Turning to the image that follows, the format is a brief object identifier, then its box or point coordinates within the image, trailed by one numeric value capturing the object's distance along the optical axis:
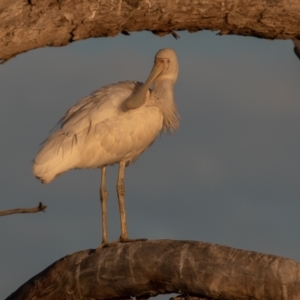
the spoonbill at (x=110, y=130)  19.72
